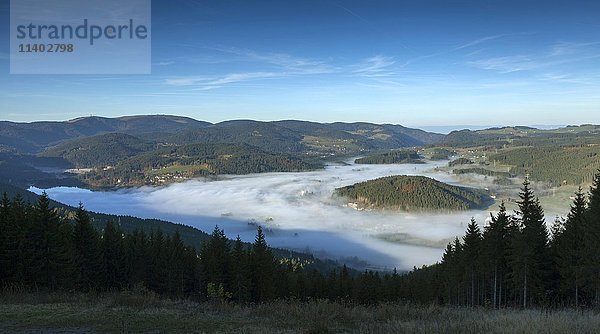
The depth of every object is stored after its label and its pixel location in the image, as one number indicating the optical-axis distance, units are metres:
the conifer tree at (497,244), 34.94
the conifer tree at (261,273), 45.62
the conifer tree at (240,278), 44.62
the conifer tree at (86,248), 37.25
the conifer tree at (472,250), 39.81
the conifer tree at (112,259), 40.07
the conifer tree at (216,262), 44.94
